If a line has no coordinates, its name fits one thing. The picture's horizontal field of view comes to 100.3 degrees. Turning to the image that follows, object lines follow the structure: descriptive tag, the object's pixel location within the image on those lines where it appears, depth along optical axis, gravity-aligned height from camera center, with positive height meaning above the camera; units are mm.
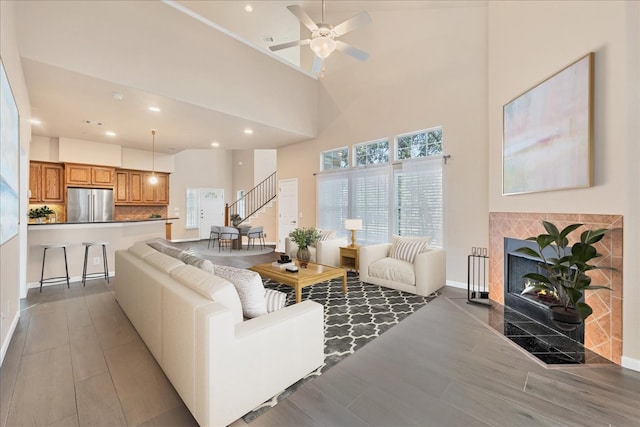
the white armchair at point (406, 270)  3920 -926
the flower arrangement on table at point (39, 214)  5398 -49
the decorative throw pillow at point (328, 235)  5695 -511
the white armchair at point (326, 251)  5371 -825
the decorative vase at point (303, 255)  4332 -711
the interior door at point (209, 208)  10672 +138
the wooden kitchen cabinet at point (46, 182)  6172 +696
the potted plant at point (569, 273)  2273 -579
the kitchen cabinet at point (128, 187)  7590 +707
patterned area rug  2265 -1253
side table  5164 -922
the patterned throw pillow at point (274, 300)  2256 -764
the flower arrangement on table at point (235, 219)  9300 -269
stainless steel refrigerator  6504 +171
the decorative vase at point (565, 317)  2312 -940
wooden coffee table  3387 -861
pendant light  6280 +1762
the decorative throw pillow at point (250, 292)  2043 -622
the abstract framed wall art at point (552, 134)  2492 +843
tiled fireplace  2266 -751
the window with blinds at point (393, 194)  4797 +364
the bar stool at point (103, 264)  4542 -929
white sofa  1452 -836
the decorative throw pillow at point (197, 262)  2180 -433
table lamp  5271 -256
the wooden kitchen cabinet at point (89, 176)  6461 +905
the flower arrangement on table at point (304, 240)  4258 -462
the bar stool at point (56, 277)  4188 -932
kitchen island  4340 -503
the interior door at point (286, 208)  7508 +96
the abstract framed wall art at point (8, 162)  2062 +439
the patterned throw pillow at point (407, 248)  4289 -617
